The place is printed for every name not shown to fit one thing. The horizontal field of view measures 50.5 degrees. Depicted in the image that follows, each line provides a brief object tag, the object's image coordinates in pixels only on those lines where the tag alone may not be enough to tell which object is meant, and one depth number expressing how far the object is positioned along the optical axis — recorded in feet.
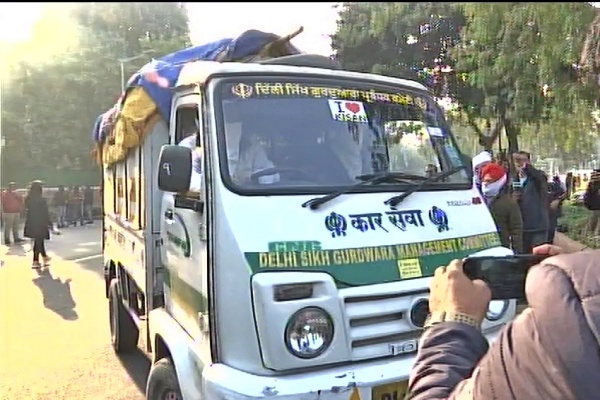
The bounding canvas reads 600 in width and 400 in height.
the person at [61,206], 71.67
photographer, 4.01
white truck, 9.30
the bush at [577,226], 36.94
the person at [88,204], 74.79
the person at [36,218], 38.88
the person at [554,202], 30.76
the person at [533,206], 25.07
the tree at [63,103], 81.15
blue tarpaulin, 13.23
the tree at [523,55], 28.81
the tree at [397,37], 38.93
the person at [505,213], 20.88
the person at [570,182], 77.18
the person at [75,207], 73.61
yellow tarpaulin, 13.87
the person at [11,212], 52.08
